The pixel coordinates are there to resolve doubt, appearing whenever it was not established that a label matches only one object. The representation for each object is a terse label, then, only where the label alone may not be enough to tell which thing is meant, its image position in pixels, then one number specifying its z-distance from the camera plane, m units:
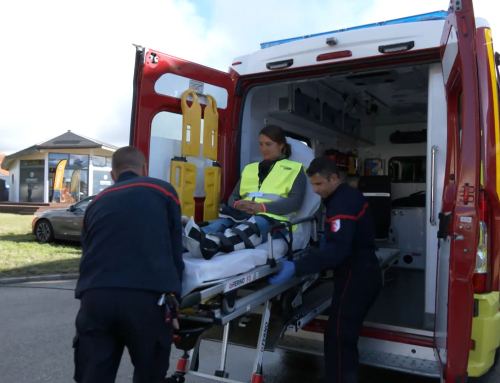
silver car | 11.41
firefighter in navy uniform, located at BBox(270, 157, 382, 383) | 3.04
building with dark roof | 25.70
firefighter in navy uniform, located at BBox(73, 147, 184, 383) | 2.24
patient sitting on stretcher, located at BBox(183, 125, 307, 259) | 3.10
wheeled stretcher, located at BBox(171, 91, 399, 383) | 2.56
